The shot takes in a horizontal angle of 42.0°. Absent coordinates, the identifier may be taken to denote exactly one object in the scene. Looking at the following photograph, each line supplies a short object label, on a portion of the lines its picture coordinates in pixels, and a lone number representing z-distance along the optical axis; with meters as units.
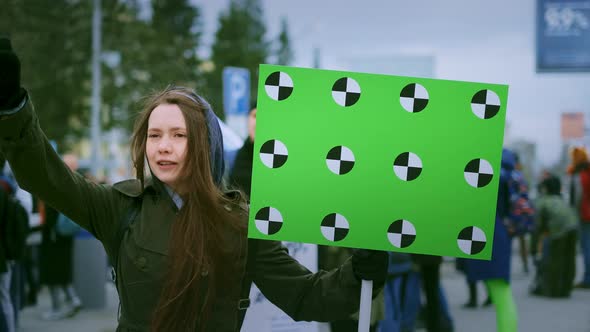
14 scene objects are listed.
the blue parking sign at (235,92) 10.85
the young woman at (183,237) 2.29
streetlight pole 21.52
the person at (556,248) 10.30
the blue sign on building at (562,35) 15.59
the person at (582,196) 10.99
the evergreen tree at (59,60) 28.50
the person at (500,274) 5.83
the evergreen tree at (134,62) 32.25
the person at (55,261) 8.62
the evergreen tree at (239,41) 60.06
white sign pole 2.39
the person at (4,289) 5.79
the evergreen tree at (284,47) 72.52
